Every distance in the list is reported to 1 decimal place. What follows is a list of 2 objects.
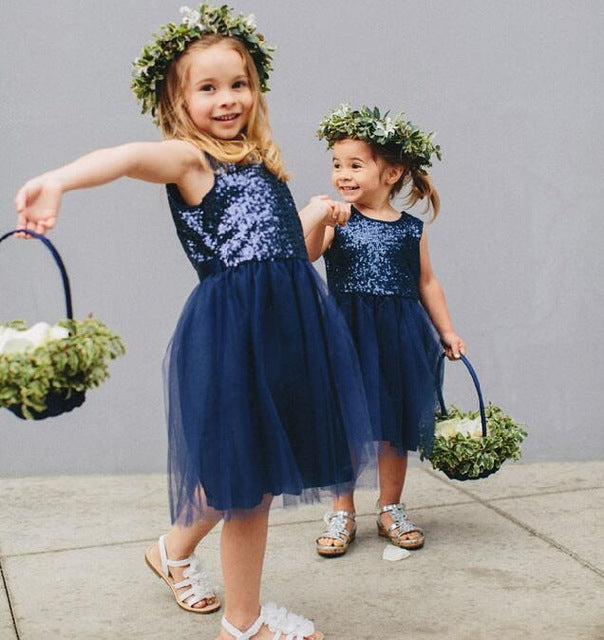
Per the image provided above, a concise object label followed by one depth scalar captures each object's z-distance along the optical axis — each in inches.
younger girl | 142.3
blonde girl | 105.3
